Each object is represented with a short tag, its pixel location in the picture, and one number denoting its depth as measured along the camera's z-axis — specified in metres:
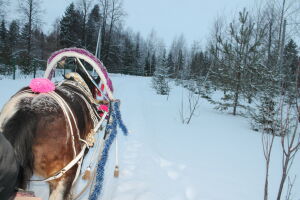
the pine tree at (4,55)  13.44
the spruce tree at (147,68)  52.01
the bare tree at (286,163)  2.04
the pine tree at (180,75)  28.03
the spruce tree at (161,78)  16.52
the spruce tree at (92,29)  31.18
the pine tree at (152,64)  55.31
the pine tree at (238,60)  8.91
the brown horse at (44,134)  1.53
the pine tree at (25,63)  14.36
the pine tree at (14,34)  26.96
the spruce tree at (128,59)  43.22
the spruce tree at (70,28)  28.83
